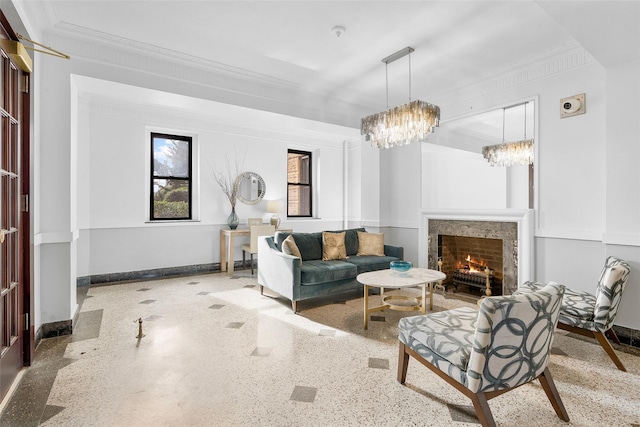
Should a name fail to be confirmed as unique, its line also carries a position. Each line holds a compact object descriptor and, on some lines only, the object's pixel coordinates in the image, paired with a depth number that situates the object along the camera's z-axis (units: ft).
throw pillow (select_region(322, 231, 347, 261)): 14.14
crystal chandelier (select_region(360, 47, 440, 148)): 10.51
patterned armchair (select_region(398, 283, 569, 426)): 4.86
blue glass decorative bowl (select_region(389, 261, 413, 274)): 11.01
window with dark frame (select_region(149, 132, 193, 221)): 17.76
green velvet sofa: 11.78
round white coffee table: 10.14
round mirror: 19.61
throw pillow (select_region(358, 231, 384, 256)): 15.11
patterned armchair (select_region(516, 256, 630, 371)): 7.50
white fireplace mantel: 11.64
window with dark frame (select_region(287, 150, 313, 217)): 22.54
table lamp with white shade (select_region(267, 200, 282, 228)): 20.06
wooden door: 6.59
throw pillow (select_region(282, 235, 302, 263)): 12.42
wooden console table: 17.90
